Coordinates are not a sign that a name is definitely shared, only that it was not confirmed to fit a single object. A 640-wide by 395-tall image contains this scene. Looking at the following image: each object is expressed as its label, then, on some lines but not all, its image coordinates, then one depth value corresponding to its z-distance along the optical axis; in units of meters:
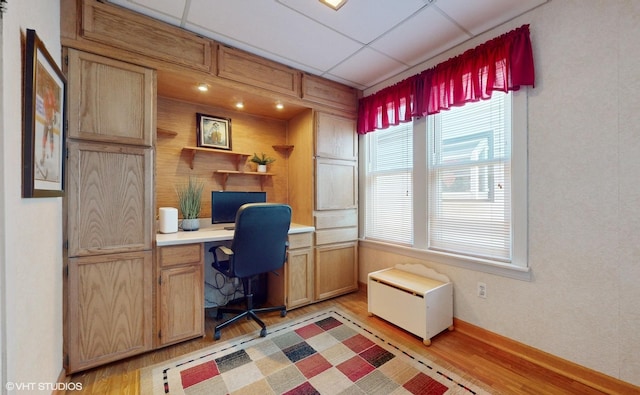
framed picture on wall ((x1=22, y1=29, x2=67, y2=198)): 1.10
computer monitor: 2.59
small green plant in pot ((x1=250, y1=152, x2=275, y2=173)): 2.92
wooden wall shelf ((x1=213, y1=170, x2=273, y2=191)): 2.76
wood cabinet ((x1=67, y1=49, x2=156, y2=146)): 1.68
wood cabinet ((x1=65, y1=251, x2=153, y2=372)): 1.66
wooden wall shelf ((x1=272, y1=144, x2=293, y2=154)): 3.14
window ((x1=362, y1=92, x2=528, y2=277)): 1.95
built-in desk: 1.95
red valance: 1.83
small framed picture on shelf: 2.68
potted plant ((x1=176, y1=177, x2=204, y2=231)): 2.42
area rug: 1.60
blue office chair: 2.04
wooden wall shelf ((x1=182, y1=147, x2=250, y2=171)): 2.58
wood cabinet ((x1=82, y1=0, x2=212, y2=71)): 1.72
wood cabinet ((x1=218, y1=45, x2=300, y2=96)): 2.25
